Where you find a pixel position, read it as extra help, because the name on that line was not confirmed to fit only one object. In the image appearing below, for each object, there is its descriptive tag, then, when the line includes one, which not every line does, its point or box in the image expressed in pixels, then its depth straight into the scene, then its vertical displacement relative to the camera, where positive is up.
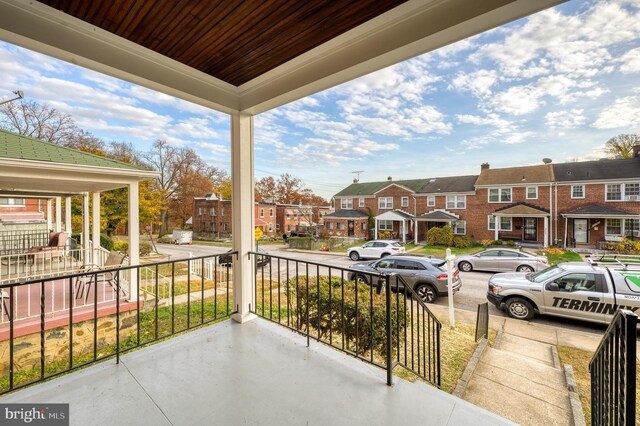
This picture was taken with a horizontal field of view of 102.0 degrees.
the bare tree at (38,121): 6.74 +2.68
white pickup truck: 3.82 -1.35
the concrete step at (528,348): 3.44 -1.96
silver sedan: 7.38 -1.54
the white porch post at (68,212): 7.19 +0.04
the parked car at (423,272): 5.93 -1.43
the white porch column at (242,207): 2.56 +0.06
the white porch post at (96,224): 5.30 -0.22
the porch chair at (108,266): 3.99 -0.96
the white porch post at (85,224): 5.69 -0.24
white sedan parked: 10.41 -1.58
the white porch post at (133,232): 4.36 -0.32
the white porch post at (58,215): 7.68 -0.03
